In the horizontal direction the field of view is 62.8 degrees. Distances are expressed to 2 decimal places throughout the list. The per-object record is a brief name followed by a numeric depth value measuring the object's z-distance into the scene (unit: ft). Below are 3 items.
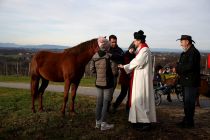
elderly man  12.52
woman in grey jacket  11.90
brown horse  14.41
